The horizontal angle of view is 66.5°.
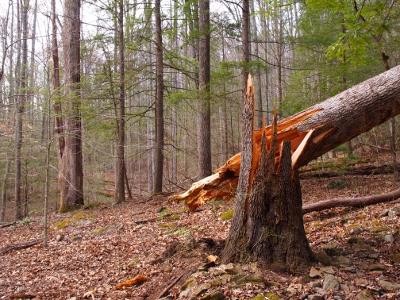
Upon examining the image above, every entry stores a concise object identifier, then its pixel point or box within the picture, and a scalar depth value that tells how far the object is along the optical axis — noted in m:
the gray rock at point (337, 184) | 8.34
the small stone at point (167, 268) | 4.46
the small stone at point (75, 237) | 7.32
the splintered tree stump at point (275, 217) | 3.68
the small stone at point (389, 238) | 4.22
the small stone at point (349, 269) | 3.55
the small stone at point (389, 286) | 3.10
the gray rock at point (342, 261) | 3.72
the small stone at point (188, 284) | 3.52
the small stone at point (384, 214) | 5.27
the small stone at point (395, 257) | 3.73
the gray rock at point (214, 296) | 3.12
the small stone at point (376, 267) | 3.56
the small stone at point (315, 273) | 3.41
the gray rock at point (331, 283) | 3.18
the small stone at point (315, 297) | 3.01
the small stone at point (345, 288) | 3.13
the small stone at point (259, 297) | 3.03
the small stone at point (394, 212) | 5.11
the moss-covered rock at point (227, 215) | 7.00
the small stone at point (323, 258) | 3.70
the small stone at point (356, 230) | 4.67
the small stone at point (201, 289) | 3.27
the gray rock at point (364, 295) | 2.97
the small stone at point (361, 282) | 3.23
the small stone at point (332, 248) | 4.06
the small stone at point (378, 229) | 4.57
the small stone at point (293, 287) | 3.14
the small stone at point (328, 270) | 3.48
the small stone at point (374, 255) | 3.85
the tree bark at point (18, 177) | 14.43
